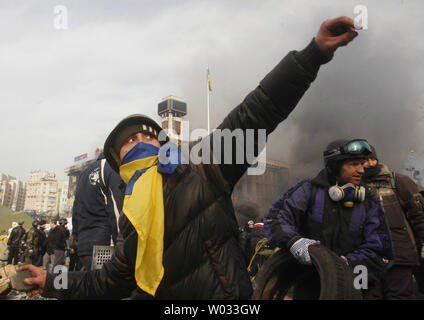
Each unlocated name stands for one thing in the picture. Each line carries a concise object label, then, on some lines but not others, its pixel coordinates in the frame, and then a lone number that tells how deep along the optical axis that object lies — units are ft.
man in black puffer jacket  4.73
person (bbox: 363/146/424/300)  11.23
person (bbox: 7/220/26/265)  43.65
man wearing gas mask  7.95
